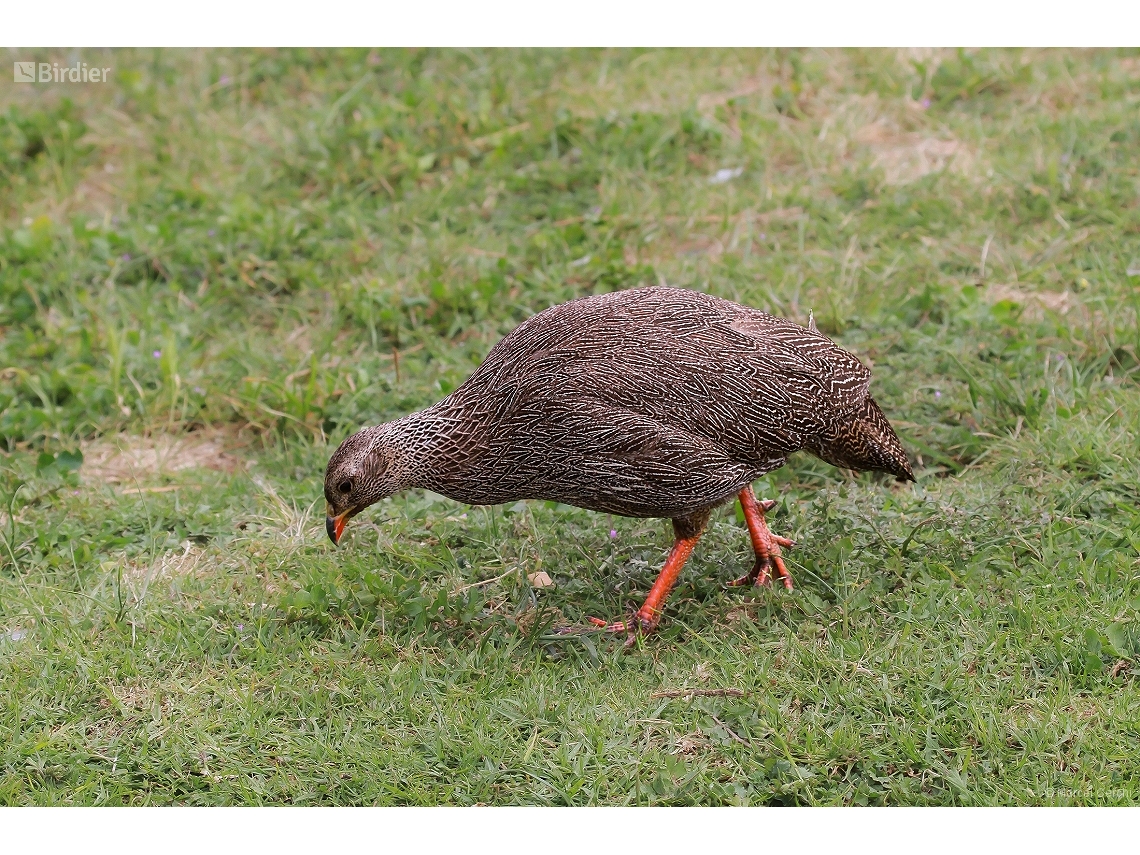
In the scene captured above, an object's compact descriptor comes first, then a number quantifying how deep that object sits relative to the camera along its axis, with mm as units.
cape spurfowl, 8797
